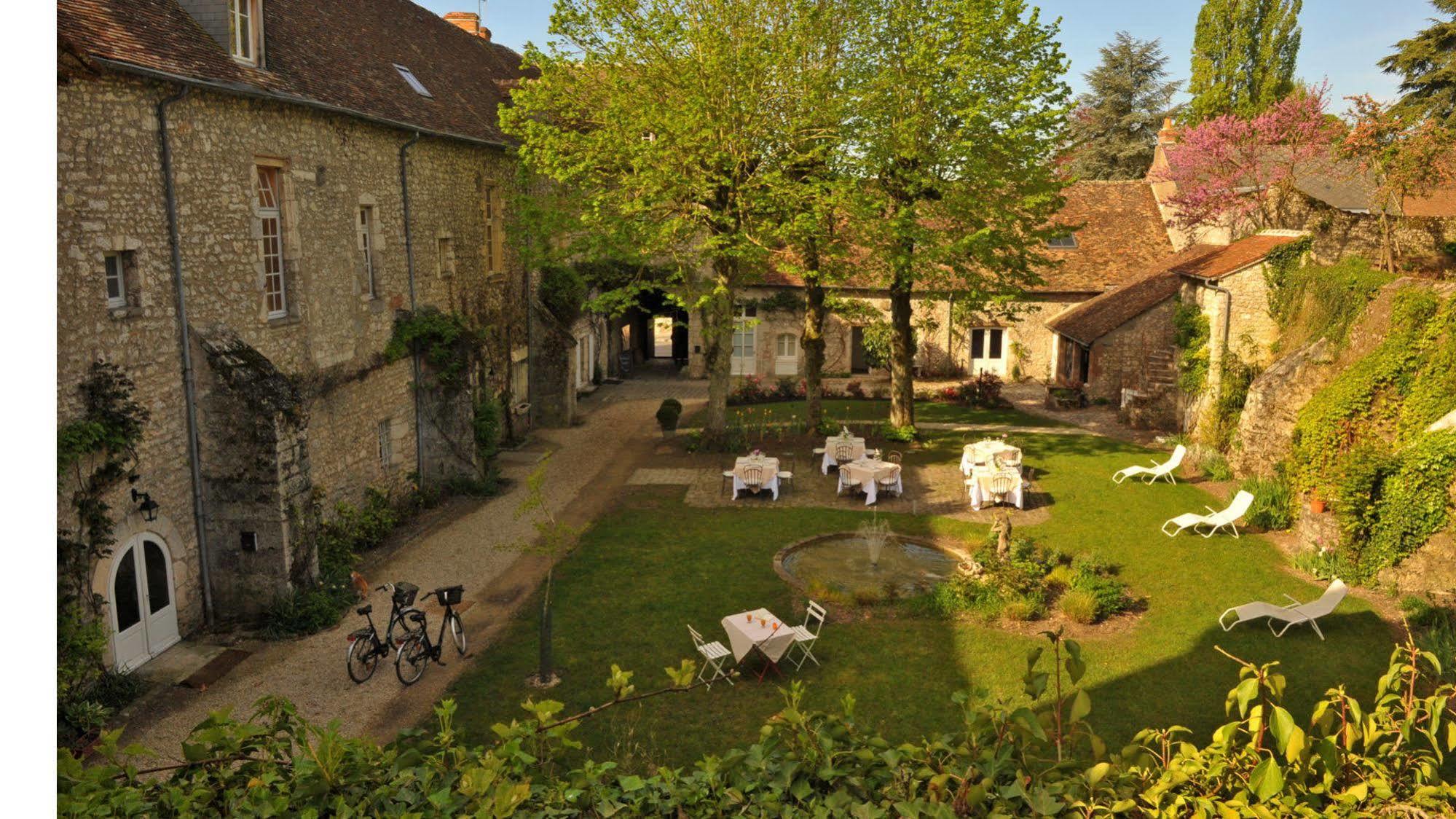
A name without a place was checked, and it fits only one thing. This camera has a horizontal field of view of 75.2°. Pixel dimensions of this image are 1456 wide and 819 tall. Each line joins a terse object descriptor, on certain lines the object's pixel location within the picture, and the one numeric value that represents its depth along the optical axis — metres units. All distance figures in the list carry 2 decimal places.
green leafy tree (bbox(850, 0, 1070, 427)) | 18.00
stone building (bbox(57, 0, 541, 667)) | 9.96
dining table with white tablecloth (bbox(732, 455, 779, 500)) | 16.97
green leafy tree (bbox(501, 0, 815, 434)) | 17.81
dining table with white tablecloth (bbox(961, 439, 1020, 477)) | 17.66
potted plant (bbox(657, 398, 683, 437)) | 22.41
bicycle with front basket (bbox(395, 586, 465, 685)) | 10.55
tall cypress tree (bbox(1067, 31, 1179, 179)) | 43.81
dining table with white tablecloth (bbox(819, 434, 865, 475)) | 18.69
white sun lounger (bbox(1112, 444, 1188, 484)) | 17.67
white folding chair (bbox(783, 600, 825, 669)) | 10.59
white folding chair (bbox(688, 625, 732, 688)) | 10.28
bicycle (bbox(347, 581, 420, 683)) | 10.47
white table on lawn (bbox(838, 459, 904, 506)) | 16.84
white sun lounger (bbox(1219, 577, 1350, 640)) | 11.09
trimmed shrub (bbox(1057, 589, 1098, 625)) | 11.68
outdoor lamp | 10.36
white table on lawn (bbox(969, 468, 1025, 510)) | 16.30
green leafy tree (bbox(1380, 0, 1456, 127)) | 30.38
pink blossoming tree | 24.25
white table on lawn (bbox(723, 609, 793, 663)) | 10.26
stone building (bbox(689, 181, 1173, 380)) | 29.42
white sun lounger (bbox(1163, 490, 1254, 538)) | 14.59
